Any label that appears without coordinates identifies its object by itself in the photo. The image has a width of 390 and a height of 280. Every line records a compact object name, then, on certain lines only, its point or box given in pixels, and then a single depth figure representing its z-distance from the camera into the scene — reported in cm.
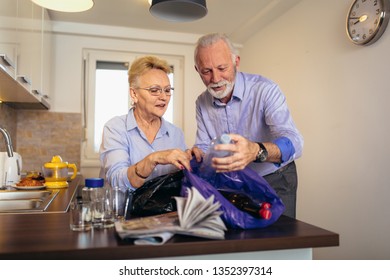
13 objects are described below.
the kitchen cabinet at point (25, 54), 152
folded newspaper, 68
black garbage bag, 96
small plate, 183
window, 343
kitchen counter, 64
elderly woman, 134
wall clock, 175
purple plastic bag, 78
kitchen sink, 163
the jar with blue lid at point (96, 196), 84
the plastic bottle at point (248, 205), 79
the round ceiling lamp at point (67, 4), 160
